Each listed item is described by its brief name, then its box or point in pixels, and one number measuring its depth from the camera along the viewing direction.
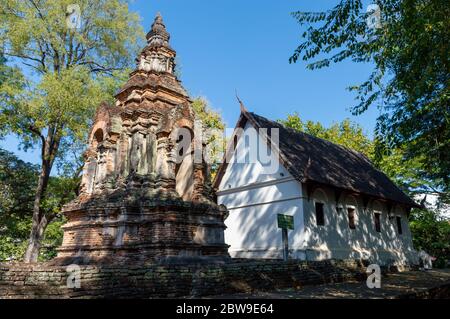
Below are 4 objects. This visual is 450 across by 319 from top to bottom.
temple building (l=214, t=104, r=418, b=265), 15.77
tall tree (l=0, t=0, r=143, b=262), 15.92
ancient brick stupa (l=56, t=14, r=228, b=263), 10.12
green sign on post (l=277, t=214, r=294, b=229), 11.16
